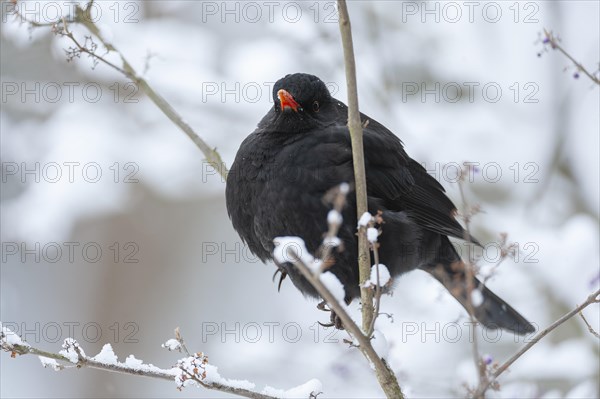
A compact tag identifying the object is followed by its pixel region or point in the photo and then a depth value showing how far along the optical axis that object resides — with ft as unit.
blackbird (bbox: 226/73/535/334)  24.38
